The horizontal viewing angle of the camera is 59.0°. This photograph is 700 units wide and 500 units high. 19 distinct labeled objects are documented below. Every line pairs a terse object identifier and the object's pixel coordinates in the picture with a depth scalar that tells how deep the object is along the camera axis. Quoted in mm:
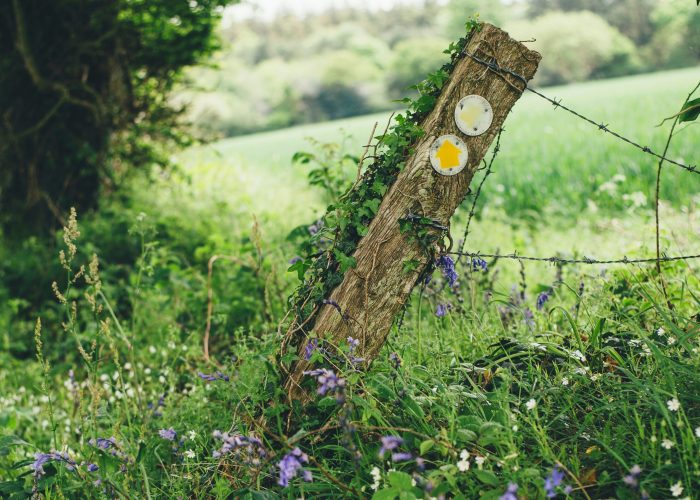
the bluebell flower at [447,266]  2439
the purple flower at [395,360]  2417
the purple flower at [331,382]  1795
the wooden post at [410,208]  2312
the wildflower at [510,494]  1488
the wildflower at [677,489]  1650
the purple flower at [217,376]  2551
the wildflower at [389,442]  1652
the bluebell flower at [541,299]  2900
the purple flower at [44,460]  2209
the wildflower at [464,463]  1765
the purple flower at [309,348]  2283
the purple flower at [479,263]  2557
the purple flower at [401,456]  1630
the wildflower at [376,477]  1879
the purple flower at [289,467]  1713
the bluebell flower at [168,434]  2297
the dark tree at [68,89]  6750
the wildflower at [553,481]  1488
